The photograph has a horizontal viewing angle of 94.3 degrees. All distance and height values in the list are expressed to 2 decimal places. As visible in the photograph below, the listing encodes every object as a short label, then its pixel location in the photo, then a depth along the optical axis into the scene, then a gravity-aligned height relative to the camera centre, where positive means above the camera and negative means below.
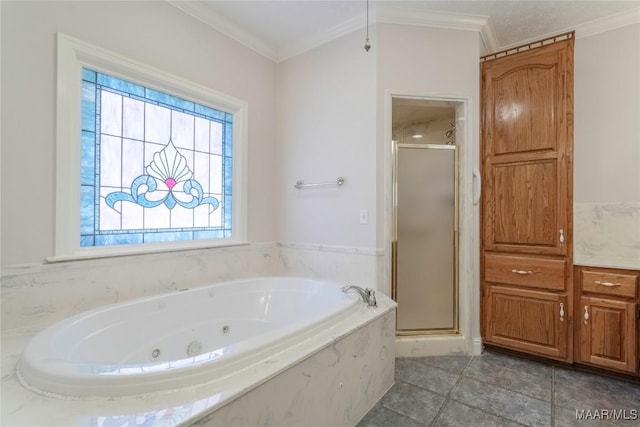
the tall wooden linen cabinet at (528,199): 2.05 +0.13
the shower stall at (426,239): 2.42 -0.19
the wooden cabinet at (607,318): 1.87 -0.66
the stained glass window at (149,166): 1.76 +0.34
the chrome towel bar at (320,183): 2.38 +0.27
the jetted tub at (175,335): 0.93 -0.55
